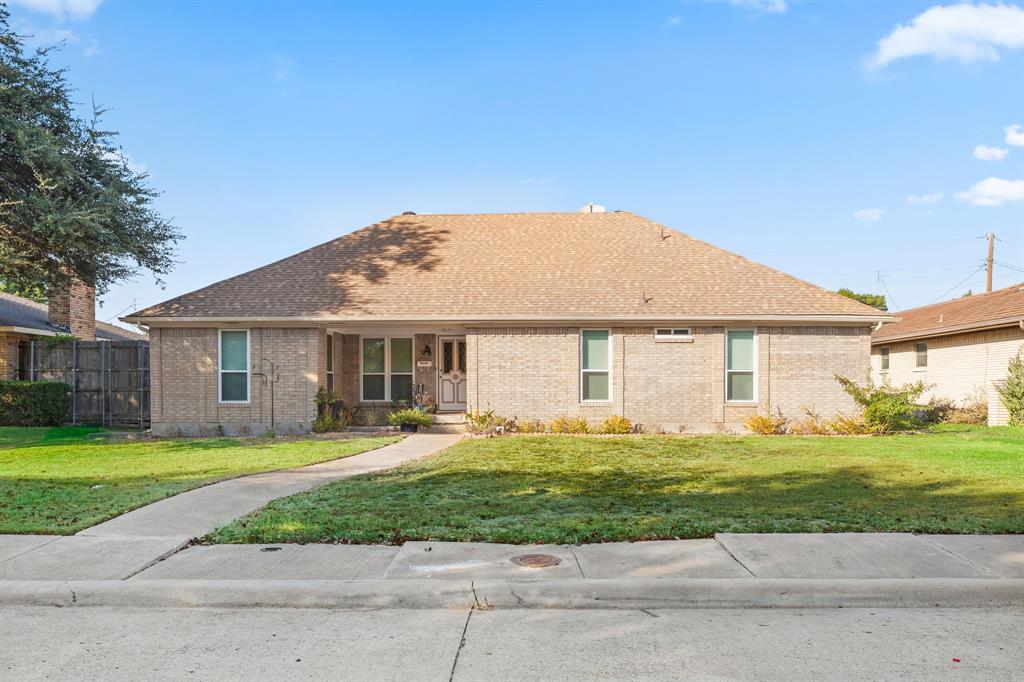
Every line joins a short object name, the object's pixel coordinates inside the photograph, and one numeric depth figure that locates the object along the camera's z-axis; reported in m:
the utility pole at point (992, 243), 41.19
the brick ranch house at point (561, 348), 17.62
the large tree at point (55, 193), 16.08
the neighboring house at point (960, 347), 19.98
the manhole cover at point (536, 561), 5.93
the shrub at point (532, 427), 17.48
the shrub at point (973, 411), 20.69
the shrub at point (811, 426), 17.38
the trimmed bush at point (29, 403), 19.09
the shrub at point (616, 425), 17.17
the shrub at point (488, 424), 17.19
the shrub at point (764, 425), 17.14
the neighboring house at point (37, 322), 20.78
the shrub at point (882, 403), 16.83
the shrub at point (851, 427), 17.12
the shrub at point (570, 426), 17.23
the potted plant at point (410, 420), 17.98
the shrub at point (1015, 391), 18.62
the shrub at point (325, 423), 17.59
